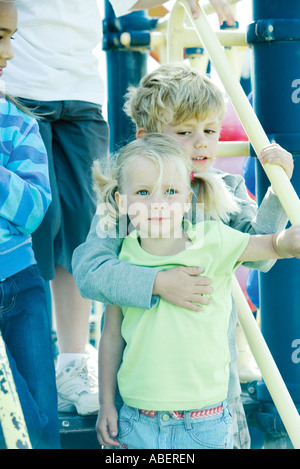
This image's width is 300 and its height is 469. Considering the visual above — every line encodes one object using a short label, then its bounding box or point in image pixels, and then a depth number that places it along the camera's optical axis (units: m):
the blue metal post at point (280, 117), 2.40
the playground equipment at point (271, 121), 2.02
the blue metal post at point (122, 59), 3.48
